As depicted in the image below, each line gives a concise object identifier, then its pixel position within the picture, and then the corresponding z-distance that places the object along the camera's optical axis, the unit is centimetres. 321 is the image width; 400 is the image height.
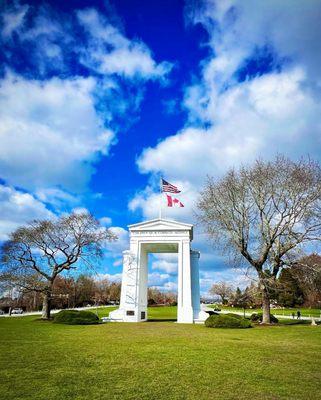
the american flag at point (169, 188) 3350
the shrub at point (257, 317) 3404
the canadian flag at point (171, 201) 3403
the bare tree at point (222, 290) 10756
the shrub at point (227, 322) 2588
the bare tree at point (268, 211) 2827
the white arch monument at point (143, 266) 3441
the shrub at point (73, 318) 2764
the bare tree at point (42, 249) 3209
